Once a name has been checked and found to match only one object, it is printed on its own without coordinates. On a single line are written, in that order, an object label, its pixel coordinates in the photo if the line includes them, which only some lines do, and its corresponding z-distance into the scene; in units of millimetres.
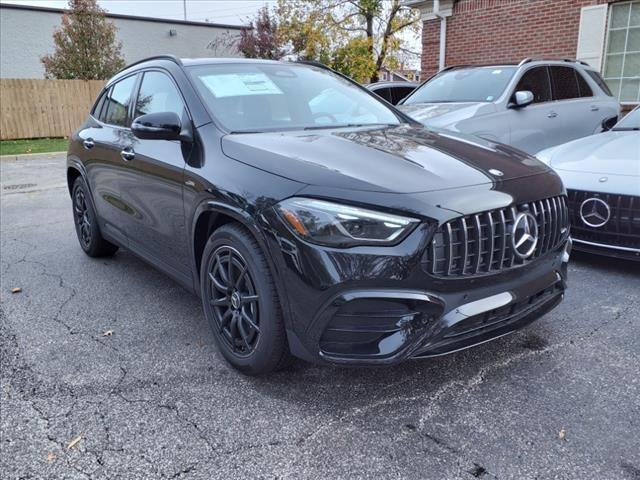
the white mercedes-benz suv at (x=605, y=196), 4047
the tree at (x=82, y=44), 18906
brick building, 9602
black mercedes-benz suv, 2299
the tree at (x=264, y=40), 21422
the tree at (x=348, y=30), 19312
